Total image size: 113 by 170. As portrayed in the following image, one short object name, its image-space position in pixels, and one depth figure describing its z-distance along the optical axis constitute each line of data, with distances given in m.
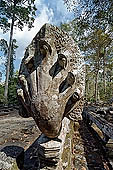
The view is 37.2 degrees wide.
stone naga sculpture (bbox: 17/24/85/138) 1.05
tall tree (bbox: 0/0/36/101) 12.62
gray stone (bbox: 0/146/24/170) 1.19
